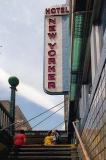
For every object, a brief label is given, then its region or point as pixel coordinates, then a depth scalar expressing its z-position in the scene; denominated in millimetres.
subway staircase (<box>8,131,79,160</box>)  8817
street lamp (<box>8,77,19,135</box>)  12728
